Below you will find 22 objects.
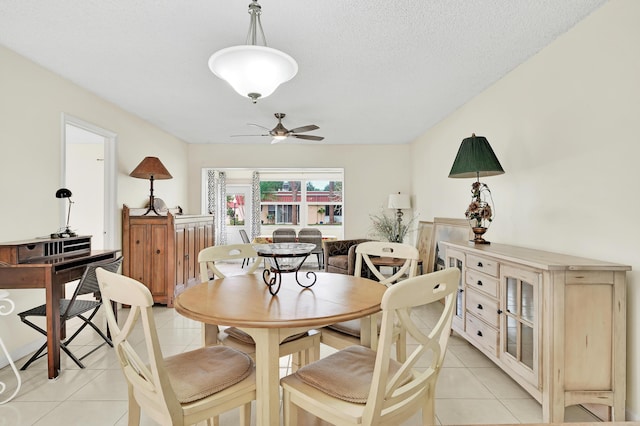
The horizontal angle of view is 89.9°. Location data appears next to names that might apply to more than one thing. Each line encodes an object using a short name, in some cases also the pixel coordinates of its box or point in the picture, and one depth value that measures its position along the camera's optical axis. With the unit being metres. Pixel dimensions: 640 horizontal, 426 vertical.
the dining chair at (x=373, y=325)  1.90
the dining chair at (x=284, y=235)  7.14
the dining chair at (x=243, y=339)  1.72
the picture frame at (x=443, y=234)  3.79
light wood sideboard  1.74
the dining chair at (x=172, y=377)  1.15
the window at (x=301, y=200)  8.47
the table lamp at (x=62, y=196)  2.77
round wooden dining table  1.29
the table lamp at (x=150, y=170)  3.93
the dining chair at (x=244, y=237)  7.31
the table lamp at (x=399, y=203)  5.68
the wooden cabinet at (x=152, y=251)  4.06
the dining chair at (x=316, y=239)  6.93
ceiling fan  3.78
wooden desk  2.31
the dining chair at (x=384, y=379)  1.09
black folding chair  2.43
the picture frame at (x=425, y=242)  4.74
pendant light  1.45
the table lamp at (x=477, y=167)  2.66
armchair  4.44
